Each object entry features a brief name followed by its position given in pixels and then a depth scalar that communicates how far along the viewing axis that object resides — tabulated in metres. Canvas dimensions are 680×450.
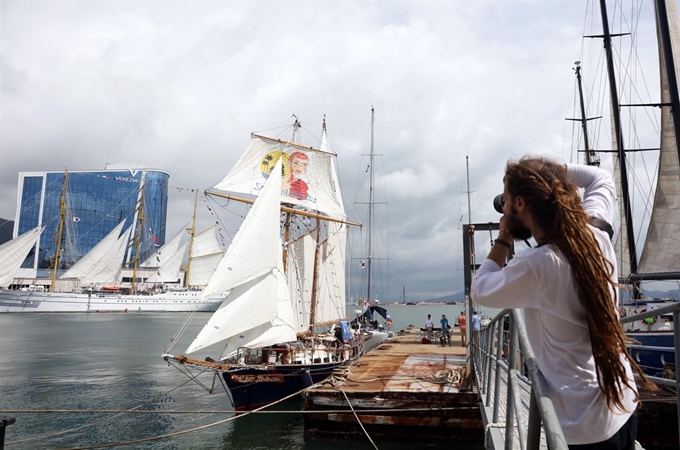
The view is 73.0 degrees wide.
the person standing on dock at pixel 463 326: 19.82
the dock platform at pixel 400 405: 9.88
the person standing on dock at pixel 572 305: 1.53
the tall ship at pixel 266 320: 16.16
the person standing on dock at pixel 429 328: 23.23
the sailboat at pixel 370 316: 39.42
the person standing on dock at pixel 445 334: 20.76
